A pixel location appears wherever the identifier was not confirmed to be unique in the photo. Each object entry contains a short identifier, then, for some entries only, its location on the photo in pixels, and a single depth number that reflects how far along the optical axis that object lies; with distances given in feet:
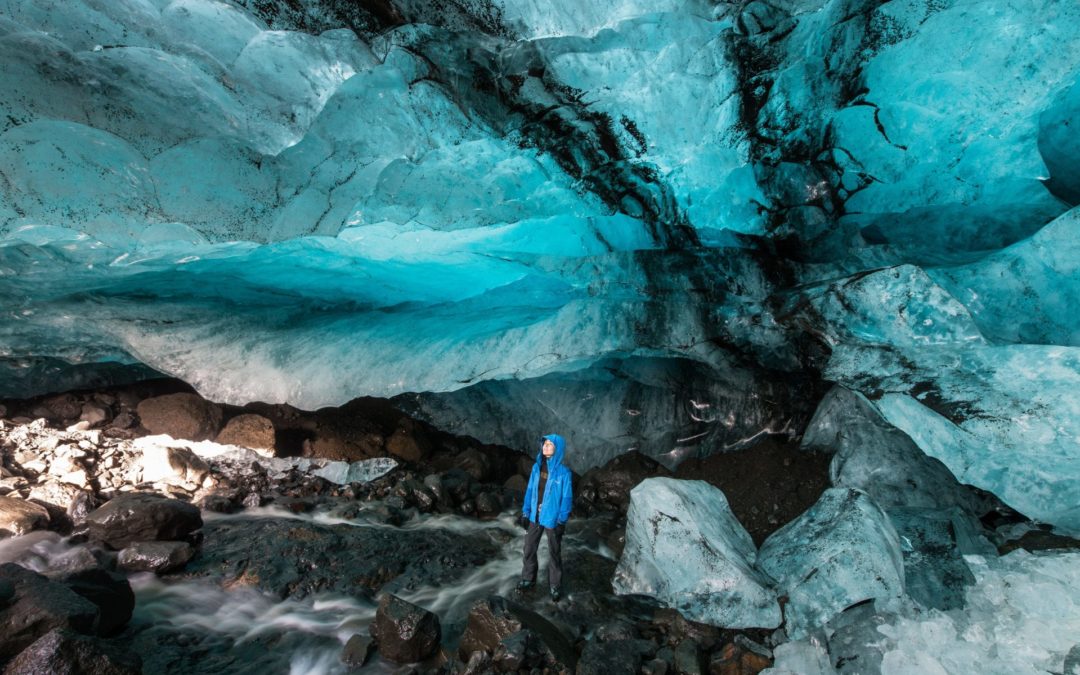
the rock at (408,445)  28.09
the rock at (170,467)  22.50
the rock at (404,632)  13.29
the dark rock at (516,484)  27.40
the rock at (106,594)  13.21
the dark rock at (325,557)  16.85
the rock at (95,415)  25.05
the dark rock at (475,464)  27.71
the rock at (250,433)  25.58
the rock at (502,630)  13.06
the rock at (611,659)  12.86
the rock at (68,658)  9.93
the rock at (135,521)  17.30
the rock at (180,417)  25.38
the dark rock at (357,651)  13.33
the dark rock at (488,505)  24.41
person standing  16.38
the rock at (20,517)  17.44
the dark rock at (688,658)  13.57
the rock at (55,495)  19.35
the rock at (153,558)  16.37
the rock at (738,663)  13.67
